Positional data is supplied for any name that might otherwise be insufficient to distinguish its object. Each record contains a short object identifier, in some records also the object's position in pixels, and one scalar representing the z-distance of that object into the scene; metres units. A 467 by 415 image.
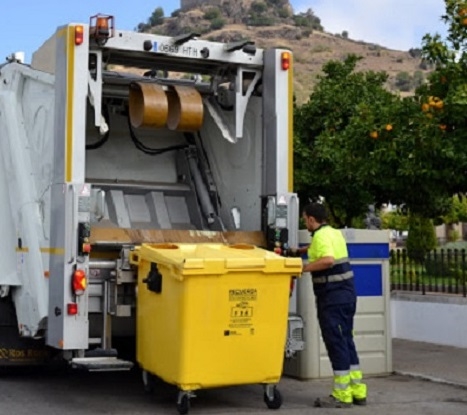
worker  7.45
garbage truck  7.21
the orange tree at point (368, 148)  10.70
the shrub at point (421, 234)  25.05
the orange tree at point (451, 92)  10.34
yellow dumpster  6.76
